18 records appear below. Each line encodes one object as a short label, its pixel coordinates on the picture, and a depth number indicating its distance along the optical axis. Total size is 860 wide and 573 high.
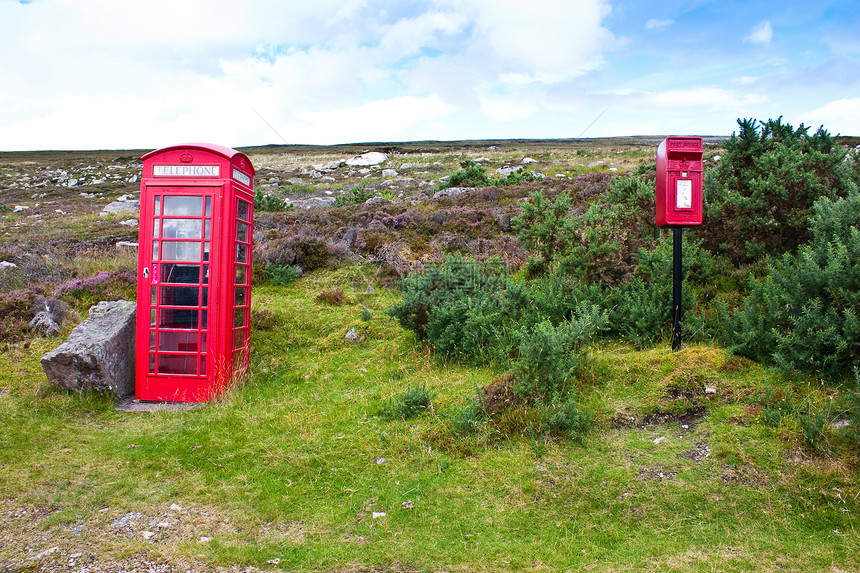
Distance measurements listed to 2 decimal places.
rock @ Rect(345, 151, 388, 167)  46.56
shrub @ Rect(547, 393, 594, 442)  4.86
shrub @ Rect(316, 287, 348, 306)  10.42
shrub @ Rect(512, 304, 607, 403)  5.42
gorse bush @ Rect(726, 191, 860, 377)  5.08
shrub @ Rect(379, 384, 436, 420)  5.72
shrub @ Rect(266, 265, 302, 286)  11.71
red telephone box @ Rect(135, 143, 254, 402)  6.91
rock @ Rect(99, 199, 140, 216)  24.98
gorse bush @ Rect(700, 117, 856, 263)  7.94
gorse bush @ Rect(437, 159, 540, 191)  23.27
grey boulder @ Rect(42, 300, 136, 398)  6.67
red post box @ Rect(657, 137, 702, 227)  6.04
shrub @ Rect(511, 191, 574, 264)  9.59
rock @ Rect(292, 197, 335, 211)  22.70
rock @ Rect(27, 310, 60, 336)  9.12
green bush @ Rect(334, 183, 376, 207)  21.81
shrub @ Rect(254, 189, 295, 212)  20.92
